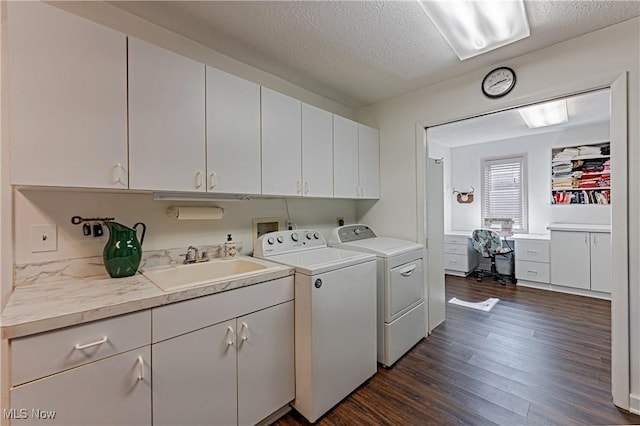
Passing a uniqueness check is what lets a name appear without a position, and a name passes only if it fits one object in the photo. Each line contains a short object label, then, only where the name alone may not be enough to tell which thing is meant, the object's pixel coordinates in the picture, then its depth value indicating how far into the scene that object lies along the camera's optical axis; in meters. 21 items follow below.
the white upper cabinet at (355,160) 2.50
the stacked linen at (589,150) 3.96
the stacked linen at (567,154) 4.13
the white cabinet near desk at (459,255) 4.71
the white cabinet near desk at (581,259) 3.51
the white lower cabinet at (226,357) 1.22
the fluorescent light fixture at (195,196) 1.60
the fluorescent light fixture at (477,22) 1.51
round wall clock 2.15
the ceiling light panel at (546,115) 3.08
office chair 4.27
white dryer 2.17
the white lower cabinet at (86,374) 0.92
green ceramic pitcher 1.44
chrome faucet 1.82
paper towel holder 1.77
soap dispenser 2.02
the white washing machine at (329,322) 1.63
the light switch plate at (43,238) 1.35
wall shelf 3.92
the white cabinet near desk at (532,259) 3.97
